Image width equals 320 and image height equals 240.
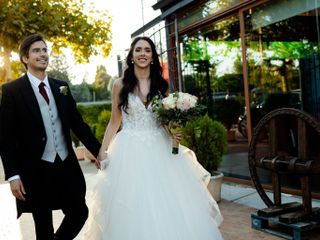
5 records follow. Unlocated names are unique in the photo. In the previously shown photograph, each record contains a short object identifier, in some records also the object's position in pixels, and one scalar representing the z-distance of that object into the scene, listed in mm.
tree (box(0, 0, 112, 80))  10906
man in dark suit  3246
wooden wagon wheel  3869
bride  3389
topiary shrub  5789
